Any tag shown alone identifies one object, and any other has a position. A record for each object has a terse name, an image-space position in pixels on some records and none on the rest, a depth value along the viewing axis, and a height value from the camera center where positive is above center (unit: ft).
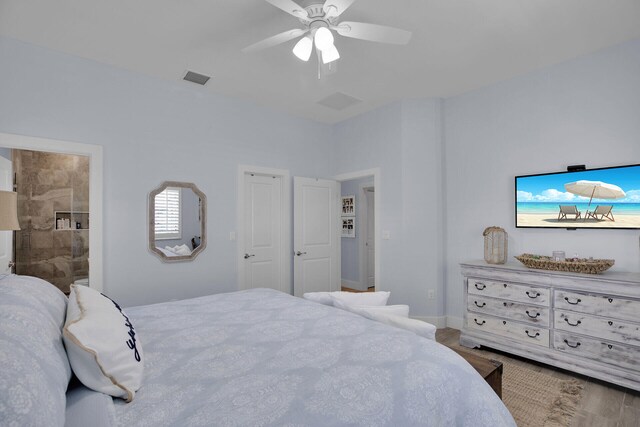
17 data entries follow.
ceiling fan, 6.61 +3.99
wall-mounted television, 9.00 +0.49
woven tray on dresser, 8.50 -1.30
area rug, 6.97 -4.26
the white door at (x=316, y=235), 14.75 -0.86
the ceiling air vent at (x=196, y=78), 11.18 +4.80
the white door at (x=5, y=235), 10.23 -0.56
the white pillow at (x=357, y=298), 6.84 -1.72
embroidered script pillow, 3.48 -1.49
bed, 2.92 -1.91
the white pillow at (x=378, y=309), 6.32 -1.81
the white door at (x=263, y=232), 13.69 -0.67
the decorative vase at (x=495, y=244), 11.03 -0.96
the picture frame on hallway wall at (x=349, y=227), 20.88 -0.67
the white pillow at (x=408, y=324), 5.64 -1.90
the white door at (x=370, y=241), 20.91 -1.56
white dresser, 7.89 -2.76
